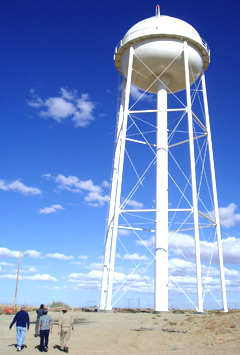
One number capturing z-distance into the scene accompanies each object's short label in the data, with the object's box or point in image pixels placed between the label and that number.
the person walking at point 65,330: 9.70
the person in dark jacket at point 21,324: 9.90
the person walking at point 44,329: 9.78
